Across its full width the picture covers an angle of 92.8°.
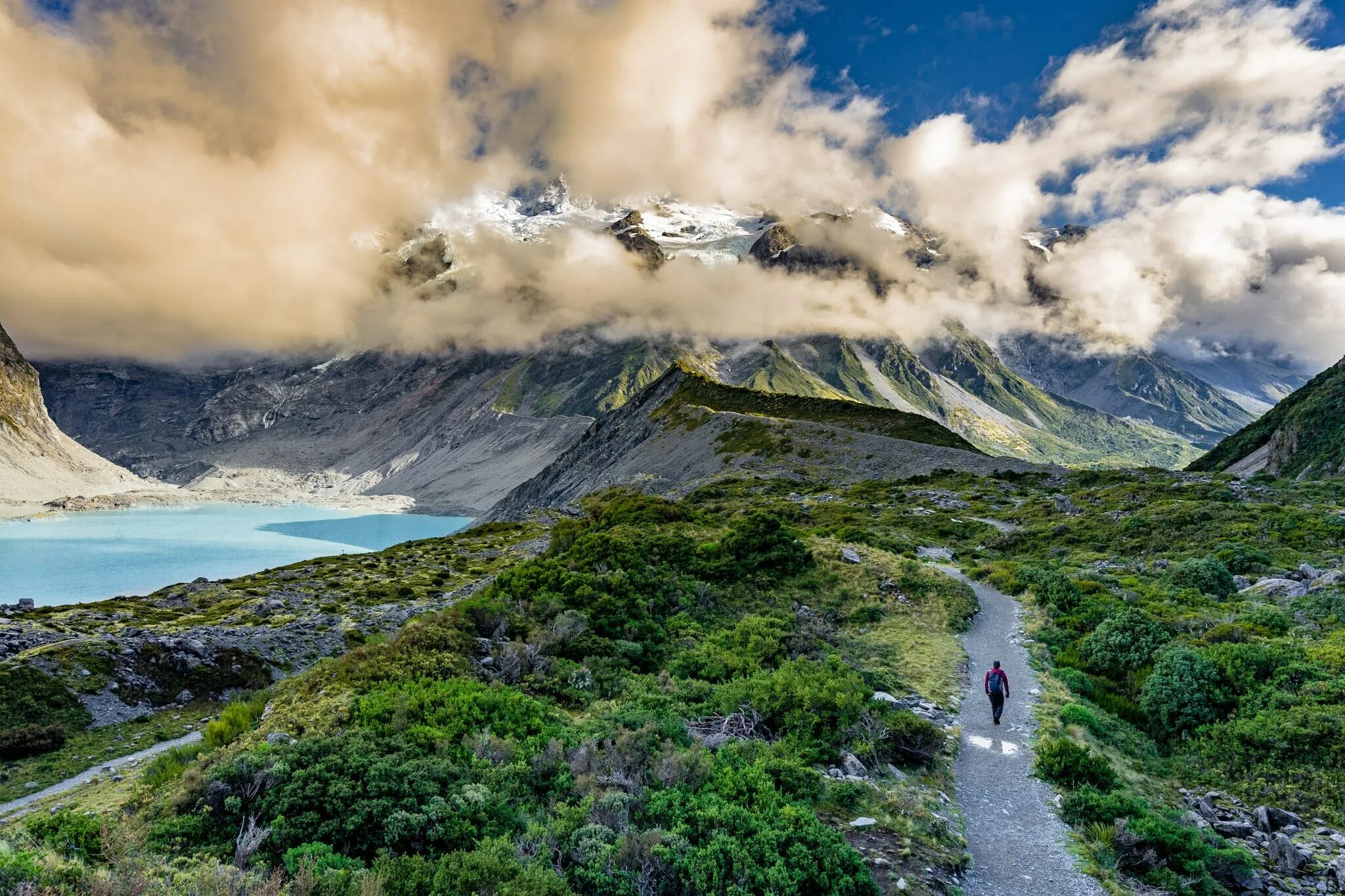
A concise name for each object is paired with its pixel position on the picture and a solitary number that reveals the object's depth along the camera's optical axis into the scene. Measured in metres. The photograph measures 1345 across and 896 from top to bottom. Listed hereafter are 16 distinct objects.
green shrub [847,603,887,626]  22.72
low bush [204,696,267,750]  12.83
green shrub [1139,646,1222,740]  15.07
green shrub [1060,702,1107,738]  14.42
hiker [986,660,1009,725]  14.98
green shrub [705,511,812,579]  25.23
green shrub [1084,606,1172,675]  18.78
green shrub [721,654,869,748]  13.00
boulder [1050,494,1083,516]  52.91
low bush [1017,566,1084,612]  24.94
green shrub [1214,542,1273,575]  29.14
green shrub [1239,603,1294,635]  19.27
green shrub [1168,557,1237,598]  26.03
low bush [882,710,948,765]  12.82
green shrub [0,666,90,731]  22.92
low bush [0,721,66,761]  20.86
